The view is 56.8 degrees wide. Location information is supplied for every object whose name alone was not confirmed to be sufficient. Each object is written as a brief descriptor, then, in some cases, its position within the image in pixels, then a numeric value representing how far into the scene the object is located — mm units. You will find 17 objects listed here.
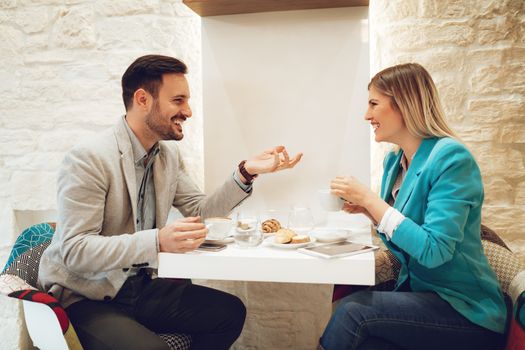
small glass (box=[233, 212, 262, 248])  1598
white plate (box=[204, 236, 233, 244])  1650
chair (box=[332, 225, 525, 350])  1460
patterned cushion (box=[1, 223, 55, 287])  1762
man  1601
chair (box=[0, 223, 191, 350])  1509
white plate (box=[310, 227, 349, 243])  1650
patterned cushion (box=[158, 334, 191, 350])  1737
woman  1501
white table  1408
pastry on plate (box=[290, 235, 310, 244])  1614
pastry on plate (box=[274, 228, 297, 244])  1611
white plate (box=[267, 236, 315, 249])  1577
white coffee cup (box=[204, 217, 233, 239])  1666
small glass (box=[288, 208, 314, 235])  1821
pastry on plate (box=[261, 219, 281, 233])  1862
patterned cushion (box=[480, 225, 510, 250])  1881
